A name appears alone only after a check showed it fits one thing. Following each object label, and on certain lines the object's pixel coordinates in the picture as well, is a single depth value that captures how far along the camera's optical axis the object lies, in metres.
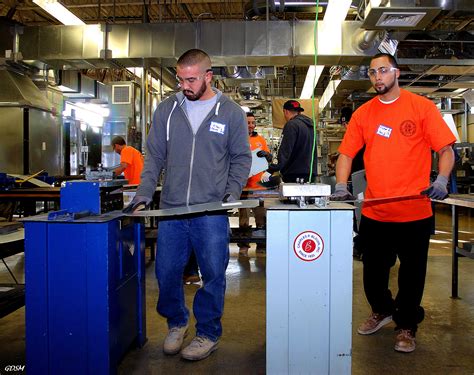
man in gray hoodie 2.15
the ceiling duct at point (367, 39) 5.05
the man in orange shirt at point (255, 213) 5.09
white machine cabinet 1.80
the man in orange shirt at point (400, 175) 2.31
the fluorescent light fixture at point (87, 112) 8.85
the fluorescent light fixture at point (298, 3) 5.18
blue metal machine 1.86
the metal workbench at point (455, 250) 3.23
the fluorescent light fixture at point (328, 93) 7.92
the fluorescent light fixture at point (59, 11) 4.62
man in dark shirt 4.23
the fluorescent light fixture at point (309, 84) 7.38
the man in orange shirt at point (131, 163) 5.55
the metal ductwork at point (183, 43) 5.38
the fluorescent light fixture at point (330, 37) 5.28
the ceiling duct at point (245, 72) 7.00
